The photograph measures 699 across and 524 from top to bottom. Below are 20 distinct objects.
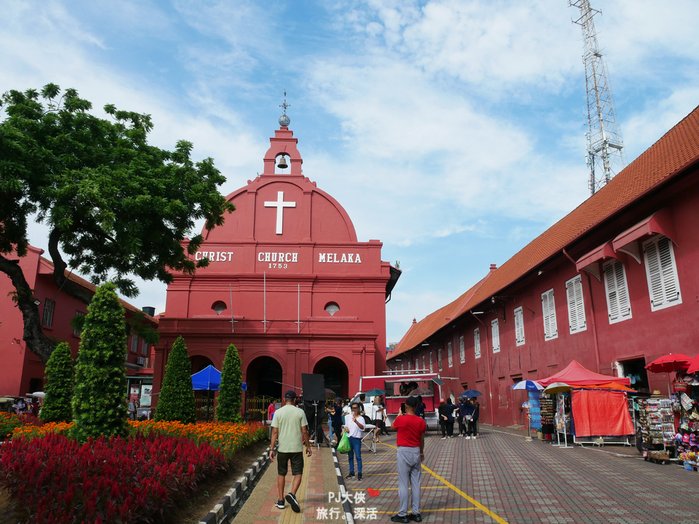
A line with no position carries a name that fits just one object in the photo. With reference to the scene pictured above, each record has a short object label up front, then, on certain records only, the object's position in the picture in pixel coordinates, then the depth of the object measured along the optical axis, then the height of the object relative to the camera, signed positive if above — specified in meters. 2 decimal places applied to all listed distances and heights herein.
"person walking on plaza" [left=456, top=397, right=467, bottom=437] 17.72 -0.39
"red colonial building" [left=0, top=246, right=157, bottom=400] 22.20 +3.35
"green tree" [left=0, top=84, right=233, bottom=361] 15.55 +5.99
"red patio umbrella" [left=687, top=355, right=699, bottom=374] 9.97 +0.65
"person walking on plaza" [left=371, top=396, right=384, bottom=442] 17.05 -0.31
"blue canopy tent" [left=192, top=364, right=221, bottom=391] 18.86 +0.80
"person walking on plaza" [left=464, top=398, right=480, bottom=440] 17.52 -0.47
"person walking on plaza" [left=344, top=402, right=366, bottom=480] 9.88 -0.52
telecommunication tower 29.36 +15.56
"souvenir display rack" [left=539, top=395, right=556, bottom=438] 15.49 -0.28
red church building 24.69 +5.39
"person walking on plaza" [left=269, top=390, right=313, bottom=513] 7.30 -0.48
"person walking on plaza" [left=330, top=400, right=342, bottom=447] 14.41 -0.40
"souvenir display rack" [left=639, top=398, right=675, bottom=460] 11.00 -0.48
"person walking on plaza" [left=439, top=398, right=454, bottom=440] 18.17 -0.48
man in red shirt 6.80 -0.65
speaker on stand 13.85 +0.22
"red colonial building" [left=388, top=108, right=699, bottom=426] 11.96 +3.17
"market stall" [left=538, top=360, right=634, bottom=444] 13.60 -0.08
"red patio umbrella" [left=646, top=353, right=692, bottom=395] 10.77 +0.76
